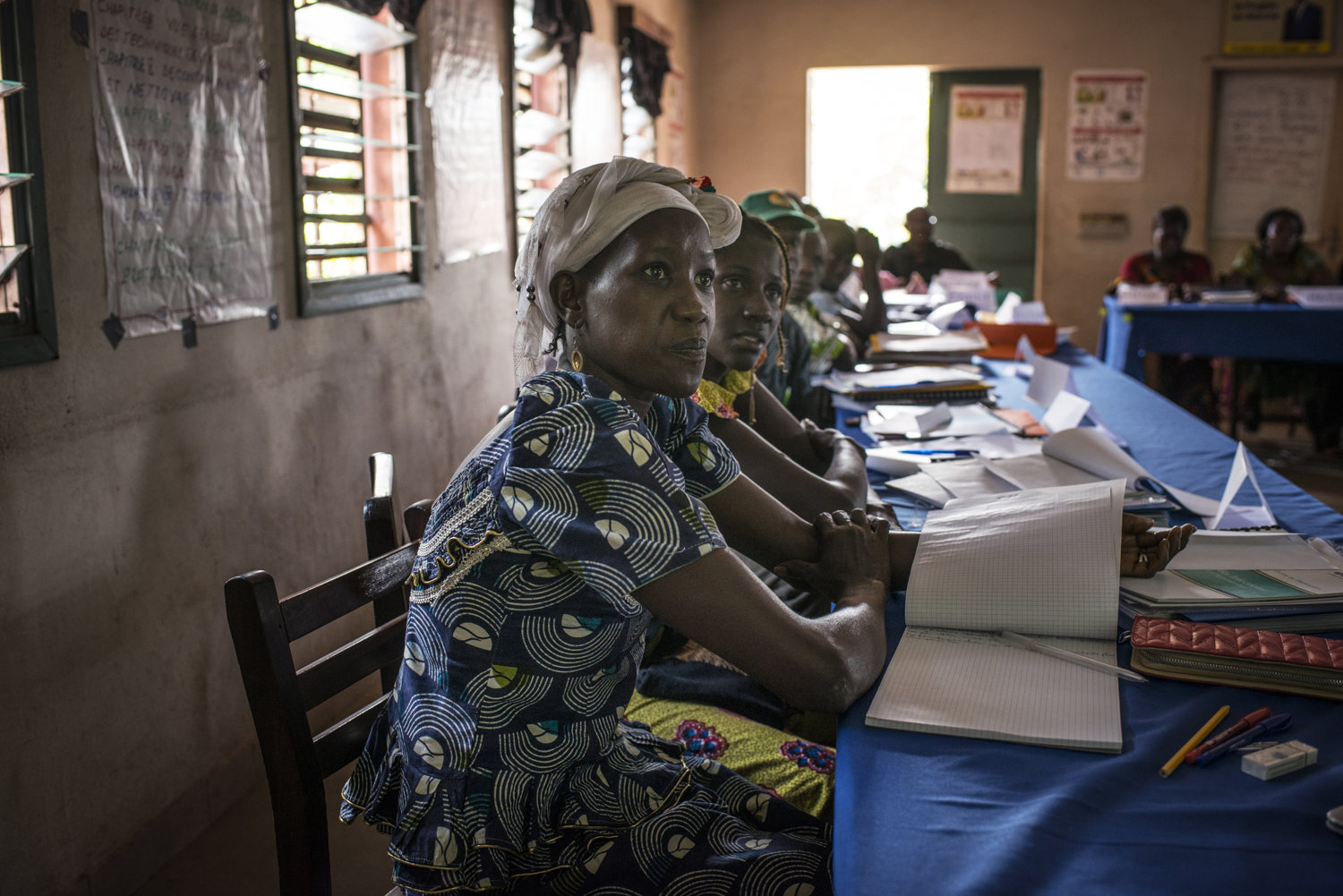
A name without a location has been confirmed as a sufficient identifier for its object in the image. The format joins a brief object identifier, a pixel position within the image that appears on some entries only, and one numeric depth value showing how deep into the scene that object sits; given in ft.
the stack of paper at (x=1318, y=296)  15.69
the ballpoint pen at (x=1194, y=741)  2.65
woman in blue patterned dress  3.00
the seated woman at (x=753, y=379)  5.83
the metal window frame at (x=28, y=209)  5.24
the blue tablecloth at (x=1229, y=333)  15.53
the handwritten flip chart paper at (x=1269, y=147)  23.32
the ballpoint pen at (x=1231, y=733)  2.71
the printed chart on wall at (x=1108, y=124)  24.12
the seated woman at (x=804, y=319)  8.04
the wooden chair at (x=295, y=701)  3.25
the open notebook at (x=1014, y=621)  2.95
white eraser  2.60
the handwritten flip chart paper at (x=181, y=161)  6.12
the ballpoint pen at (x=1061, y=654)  3.21
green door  24.67
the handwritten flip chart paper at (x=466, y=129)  11.27
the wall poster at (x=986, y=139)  24.67
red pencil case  3.05
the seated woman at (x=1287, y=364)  17.80
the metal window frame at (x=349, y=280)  8.27
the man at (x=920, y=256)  19.89
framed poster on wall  22.88
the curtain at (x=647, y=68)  19.42
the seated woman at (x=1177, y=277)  18.16
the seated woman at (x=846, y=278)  12.51
